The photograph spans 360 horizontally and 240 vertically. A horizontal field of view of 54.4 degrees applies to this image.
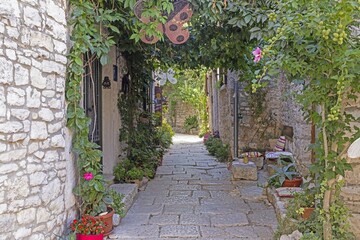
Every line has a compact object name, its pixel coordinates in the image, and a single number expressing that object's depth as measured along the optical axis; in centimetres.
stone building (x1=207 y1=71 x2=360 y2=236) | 493
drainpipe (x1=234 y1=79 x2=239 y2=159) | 724
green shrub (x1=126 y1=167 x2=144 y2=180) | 514
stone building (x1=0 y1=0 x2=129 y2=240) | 228
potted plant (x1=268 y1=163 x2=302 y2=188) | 423
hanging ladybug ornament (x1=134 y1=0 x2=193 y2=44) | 354
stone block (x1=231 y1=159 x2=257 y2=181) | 567
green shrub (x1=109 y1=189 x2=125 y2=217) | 356
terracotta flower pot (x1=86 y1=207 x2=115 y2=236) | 315
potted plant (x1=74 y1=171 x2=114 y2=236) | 312
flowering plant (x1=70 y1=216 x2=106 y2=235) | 296
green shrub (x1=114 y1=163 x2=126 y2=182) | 505
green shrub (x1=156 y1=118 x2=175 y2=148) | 894
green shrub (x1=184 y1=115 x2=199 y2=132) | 1709
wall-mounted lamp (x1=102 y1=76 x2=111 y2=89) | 493
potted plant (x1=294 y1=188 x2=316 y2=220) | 306
